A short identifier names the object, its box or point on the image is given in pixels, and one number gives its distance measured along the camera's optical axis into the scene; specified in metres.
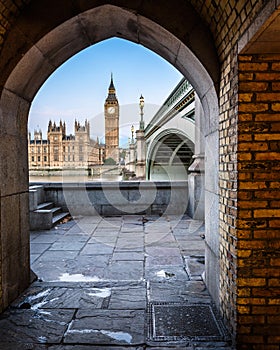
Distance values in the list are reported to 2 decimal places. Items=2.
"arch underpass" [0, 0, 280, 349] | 2.70
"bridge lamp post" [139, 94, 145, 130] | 32.06
